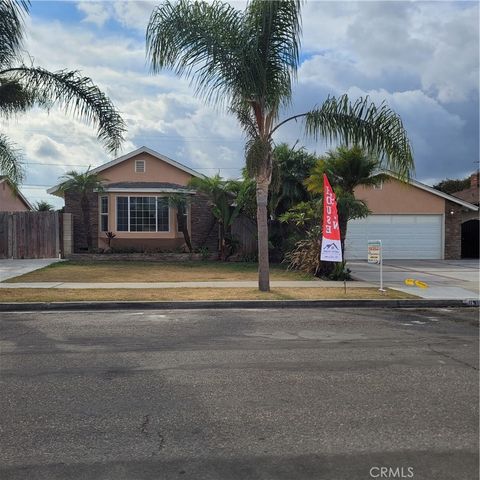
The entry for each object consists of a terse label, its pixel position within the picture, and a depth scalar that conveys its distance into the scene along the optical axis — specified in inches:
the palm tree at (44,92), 458.3
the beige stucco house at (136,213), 919.0
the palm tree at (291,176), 834.8
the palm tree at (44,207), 1425.9
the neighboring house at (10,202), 1266.0
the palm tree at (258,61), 452.4
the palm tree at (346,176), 633.6
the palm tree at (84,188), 854.5
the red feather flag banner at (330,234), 507.2
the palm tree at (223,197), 843.4
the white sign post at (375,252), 505.0
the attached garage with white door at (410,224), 1005.8
